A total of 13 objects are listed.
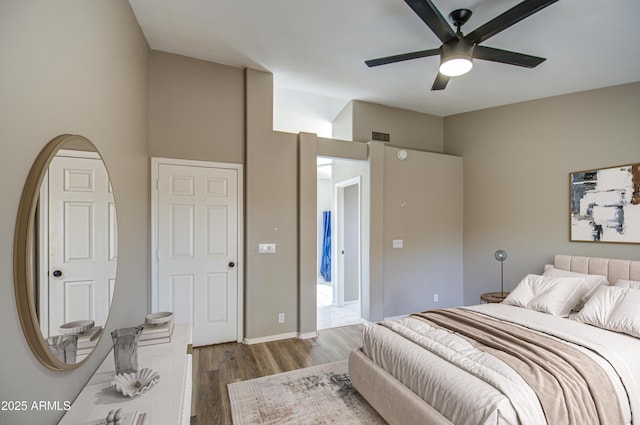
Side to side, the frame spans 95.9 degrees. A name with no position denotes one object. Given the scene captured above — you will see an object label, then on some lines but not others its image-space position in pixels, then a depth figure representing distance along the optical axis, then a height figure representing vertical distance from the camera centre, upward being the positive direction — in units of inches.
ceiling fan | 70.8 +50.6
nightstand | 138.3 -40.3
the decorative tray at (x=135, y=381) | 53.6 -32.2
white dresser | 48.3 -33.5
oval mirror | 39.8 -6.2
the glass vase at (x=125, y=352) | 58.1 -27.5
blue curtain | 280.8 -30.7
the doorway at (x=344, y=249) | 199.5 -22.9
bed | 58.6 -35.5
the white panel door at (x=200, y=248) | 125.4 -14.3
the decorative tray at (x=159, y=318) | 82.4 -29.8
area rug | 83.1 -58.3
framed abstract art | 120.3 +4.9
